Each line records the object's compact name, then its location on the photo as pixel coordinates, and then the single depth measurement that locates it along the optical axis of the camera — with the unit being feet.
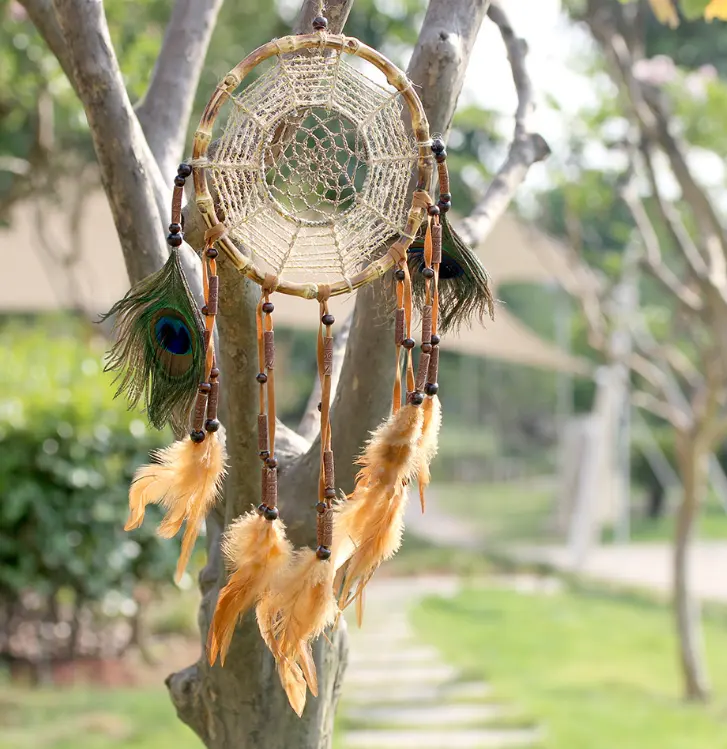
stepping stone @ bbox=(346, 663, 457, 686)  16.52
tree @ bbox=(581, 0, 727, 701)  14.88
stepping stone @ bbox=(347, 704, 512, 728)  14.56
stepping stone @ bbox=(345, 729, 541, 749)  13.75
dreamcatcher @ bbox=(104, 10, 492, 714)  4.57
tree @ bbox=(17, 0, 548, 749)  5.60
